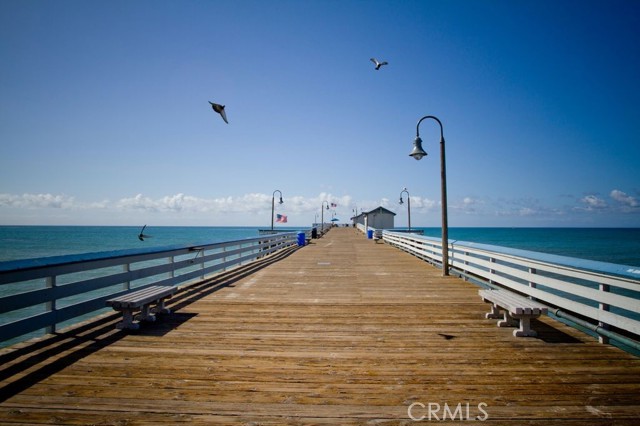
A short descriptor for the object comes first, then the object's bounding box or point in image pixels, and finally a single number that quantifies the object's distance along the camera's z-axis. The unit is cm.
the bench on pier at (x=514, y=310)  444
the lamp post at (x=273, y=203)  2999
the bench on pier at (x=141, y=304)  475
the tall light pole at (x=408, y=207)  3403
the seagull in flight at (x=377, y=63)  1310
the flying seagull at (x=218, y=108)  940
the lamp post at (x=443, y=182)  969
